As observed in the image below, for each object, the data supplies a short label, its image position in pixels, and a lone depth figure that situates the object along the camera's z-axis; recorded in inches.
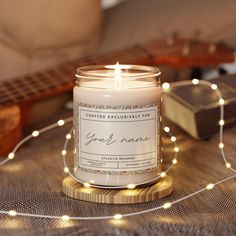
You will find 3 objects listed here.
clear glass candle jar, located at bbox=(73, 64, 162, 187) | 24.1
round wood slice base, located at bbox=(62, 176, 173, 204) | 24.1
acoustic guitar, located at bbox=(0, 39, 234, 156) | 34.4
